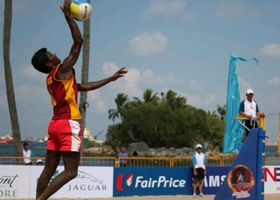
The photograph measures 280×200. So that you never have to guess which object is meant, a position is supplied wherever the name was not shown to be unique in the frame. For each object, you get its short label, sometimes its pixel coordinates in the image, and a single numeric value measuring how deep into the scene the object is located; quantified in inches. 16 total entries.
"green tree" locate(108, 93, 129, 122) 2960.1
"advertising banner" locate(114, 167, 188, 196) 617.9
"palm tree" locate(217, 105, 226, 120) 3597.4
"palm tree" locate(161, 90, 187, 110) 2972.4
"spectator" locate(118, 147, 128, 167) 649.0
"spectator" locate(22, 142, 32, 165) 635.5
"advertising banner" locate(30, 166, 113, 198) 573.0
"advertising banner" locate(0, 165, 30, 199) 555.5
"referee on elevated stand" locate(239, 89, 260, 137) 421.7
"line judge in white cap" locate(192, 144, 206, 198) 637.9
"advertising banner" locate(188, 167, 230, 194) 666.2
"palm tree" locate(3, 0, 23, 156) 707.4
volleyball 216.7
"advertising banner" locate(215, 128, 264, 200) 349.1
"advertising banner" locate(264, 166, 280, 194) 687.1
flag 553.6
